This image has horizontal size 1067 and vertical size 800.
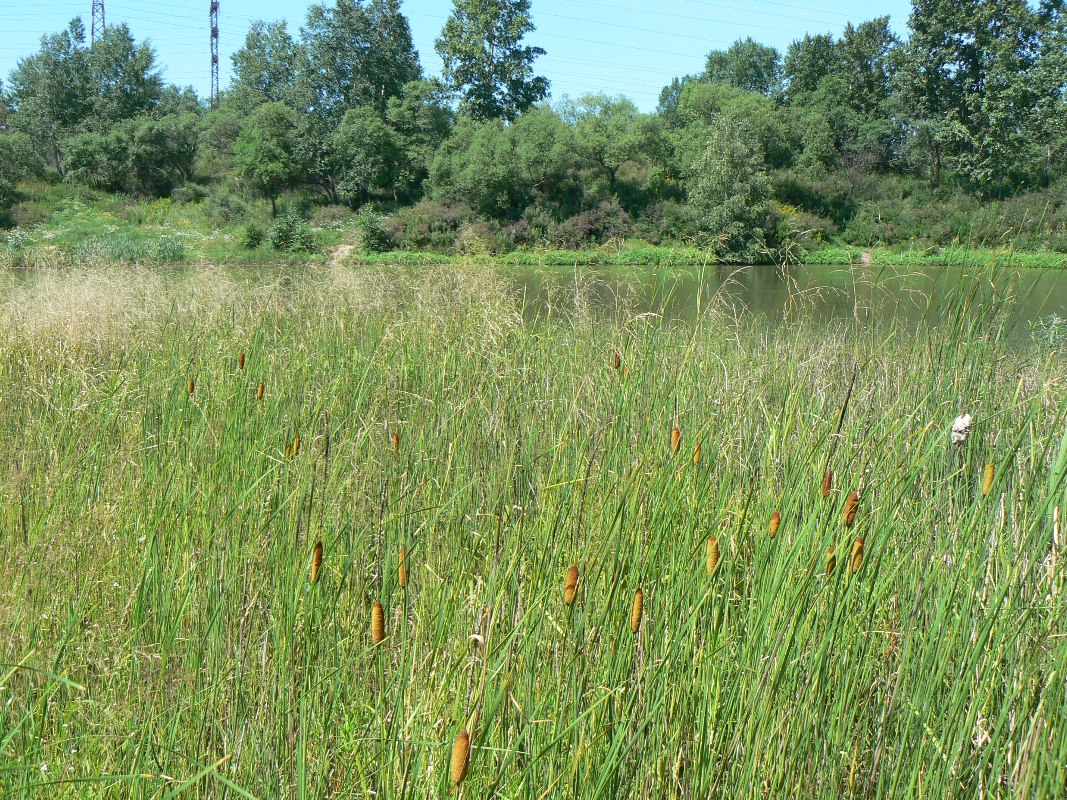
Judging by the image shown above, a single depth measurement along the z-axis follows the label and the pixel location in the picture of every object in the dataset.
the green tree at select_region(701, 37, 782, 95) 60.72
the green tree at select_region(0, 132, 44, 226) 29.14
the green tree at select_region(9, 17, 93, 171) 38.17
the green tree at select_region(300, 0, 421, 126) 41.81
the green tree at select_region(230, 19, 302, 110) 47.68
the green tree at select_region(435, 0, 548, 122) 43.81
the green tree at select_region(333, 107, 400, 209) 34.09
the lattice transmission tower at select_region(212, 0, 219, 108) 45.56
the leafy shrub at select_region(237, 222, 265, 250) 28.06
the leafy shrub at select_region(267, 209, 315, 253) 26.81
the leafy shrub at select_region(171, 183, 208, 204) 34.38
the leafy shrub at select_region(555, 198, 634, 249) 28.03
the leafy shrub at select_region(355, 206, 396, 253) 27.98
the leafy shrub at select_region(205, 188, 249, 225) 31.52
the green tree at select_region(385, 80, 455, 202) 34.78
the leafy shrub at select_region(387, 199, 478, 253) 28.66
